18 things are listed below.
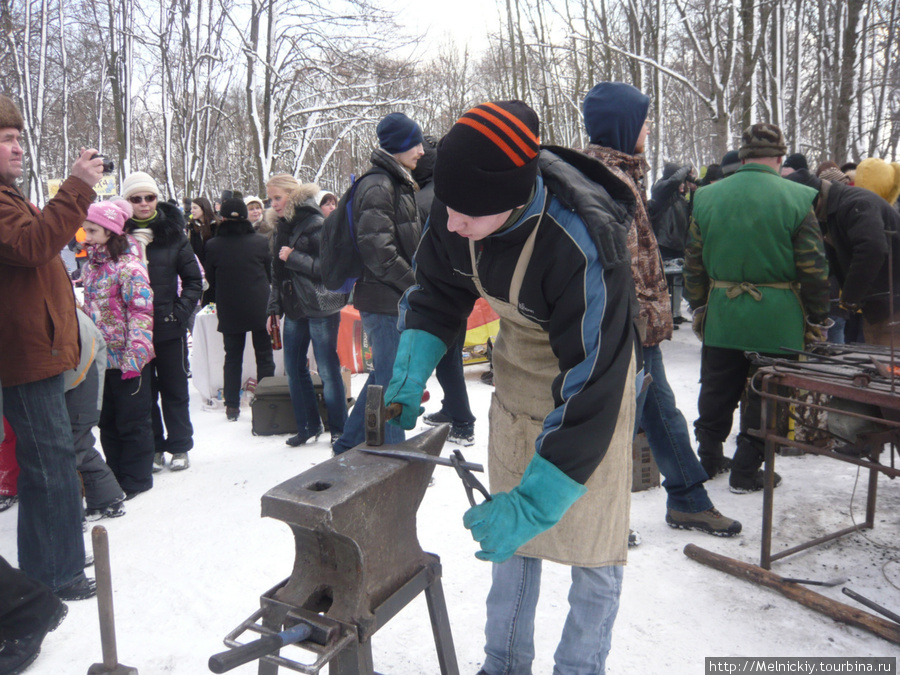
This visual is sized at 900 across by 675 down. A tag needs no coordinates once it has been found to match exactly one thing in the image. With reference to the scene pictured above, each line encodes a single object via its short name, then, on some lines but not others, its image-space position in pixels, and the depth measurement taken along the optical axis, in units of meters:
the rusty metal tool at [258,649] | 1.32
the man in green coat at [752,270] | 3.41
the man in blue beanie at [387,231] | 3.74
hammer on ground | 1.89
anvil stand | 1.52
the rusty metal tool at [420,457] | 1.66
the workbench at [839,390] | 2.31
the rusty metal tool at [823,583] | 2.78
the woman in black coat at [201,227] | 7.16
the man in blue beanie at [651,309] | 2.87
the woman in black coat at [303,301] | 4.55
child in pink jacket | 3.88
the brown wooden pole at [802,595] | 2.43
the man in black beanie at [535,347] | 1.54
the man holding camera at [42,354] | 2.61
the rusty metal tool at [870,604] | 2.46
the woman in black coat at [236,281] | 5.55
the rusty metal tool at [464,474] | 1.66
